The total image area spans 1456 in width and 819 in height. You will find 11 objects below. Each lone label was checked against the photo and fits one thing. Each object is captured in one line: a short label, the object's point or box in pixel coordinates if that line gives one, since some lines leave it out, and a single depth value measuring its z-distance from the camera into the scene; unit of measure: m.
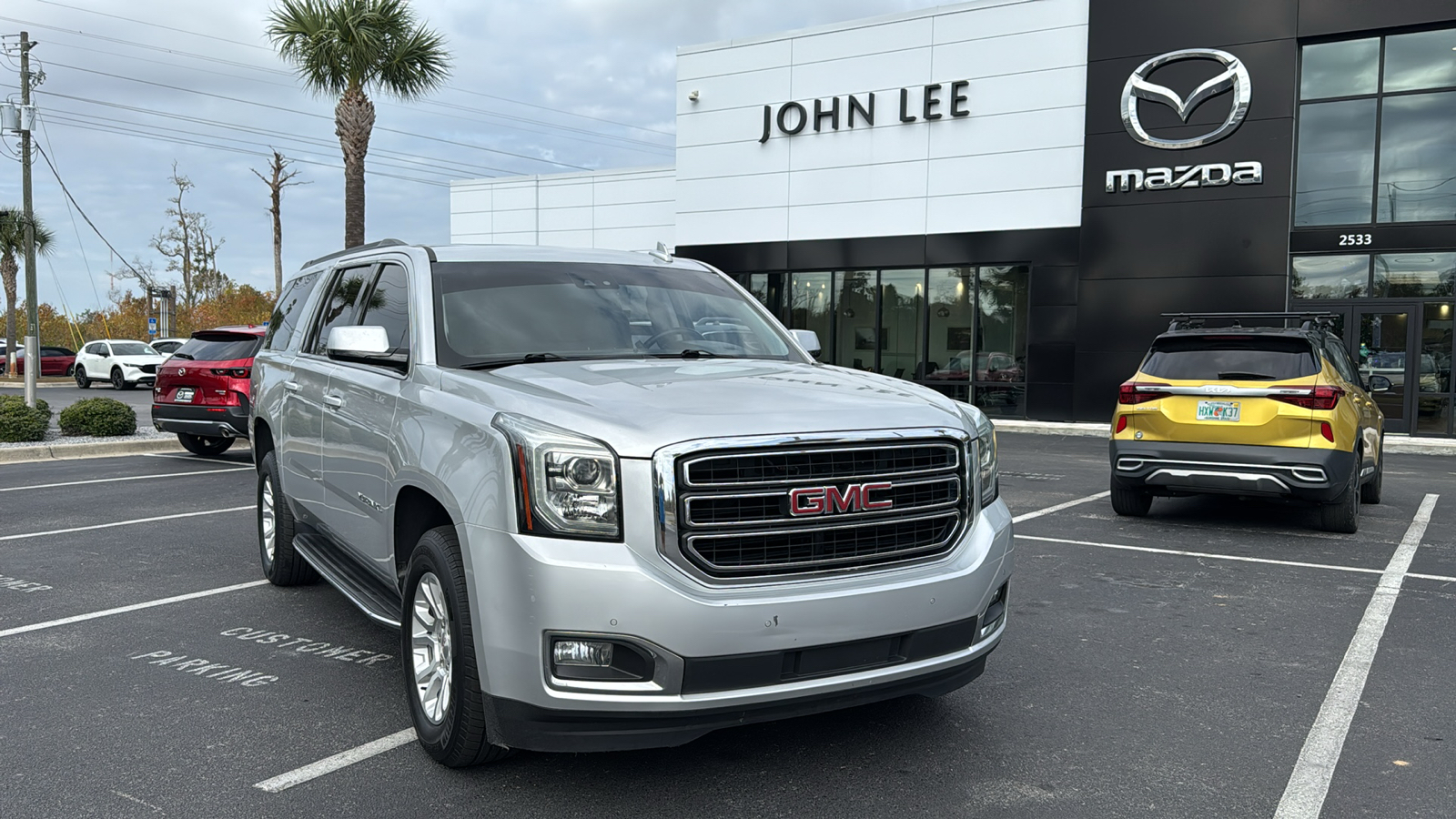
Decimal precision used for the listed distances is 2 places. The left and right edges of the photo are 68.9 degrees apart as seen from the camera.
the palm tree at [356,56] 21.33
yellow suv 8.29
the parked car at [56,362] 40.66
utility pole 20.44
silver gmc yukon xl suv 3.15
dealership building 19.59
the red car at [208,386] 12.95
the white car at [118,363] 33.34
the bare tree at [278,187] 52.62
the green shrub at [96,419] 15.04
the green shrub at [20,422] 14.05
